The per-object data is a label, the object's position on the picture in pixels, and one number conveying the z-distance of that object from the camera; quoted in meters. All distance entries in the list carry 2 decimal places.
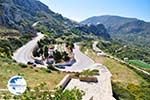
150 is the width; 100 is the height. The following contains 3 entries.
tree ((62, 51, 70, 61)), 39.52
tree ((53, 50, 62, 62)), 37.95
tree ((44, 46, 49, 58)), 38.64
